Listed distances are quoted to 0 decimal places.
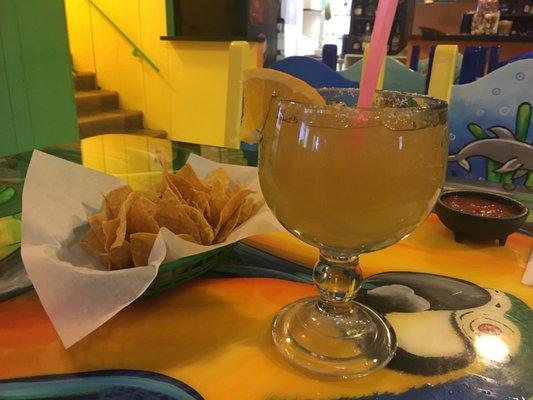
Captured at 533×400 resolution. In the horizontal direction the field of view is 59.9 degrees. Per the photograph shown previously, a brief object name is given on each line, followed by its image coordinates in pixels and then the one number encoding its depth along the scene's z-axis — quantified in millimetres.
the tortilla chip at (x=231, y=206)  598
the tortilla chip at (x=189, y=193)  618
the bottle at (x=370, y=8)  7672
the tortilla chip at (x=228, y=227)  597
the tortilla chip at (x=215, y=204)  607
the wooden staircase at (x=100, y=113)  4426
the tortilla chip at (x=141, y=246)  512
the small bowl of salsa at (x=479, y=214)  687
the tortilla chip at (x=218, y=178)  675
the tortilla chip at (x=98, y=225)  560
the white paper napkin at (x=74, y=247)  461
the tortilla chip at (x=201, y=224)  568
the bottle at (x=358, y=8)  7738
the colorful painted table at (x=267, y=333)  417
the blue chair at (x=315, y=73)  1632
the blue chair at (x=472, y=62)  1604
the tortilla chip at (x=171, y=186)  612
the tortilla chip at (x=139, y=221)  553
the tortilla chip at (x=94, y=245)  546
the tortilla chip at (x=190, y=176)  659
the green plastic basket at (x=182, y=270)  517
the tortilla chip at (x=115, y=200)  595
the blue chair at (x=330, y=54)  2053
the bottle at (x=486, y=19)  4109
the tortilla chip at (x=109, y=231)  539
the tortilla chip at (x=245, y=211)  629
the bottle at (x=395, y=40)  7145
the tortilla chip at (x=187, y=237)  542
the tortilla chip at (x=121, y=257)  523
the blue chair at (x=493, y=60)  2160
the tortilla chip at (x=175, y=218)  563
